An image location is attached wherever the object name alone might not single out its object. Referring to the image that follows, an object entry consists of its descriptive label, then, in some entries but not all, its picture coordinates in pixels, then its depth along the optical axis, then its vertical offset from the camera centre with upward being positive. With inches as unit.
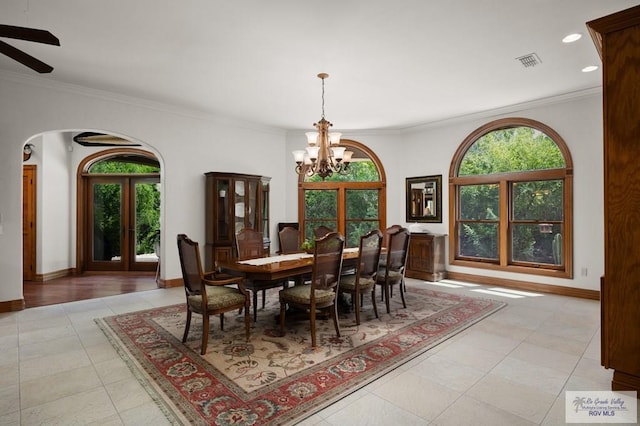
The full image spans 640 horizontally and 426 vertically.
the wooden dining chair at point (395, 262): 160.4 -24.7
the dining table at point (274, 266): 125.5 -21.3
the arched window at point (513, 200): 207.3 +7.4
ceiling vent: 147.6 +67.0
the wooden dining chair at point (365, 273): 143.2 -26.9
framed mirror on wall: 258.5 +9.9
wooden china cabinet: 229.3 +0.5
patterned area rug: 86.2 -48.4
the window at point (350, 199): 281.3 +10.7
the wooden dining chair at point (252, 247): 153.3 -17.7
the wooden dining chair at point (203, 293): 117.3 -30.0
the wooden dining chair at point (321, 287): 121.8 -28.0
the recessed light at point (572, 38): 129.5 +66.7
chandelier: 164.2 +28.9
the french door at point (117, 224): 278.8 -8.7
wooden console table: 242.7 -33.8
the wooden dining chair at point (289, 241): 187.9 -16.0
